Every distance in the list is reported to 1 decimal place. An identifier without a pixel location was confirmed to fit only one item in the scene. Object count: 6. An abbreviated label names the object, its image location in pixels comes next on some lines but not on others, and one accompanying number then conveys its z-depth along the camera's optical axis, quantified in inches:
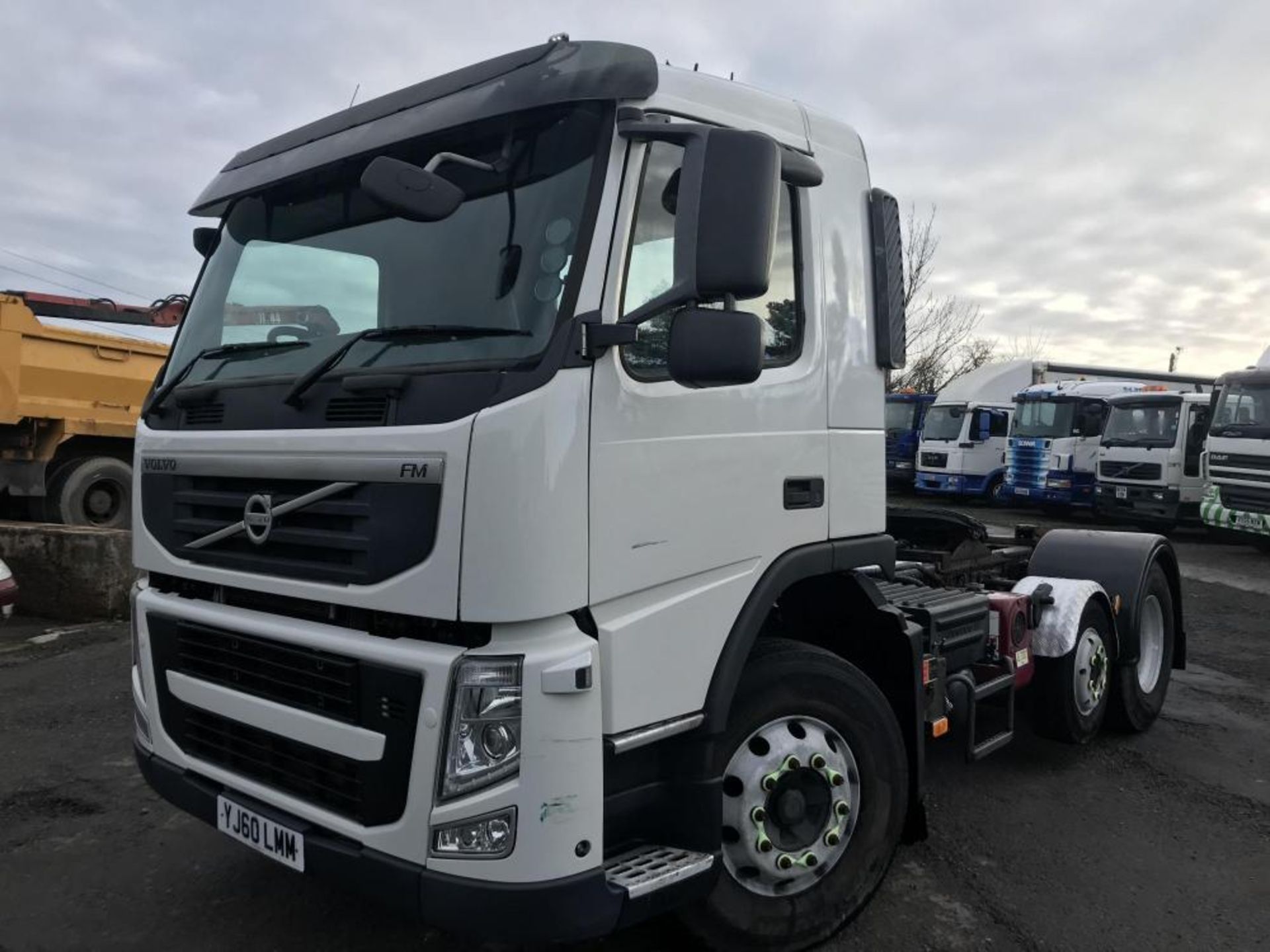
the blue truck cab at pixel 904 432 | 957.2
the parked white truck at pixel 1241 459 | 518.0
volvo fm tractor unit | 91.8
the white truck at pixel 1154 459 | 649.0
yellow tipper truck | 415.5
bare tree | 1473.9
